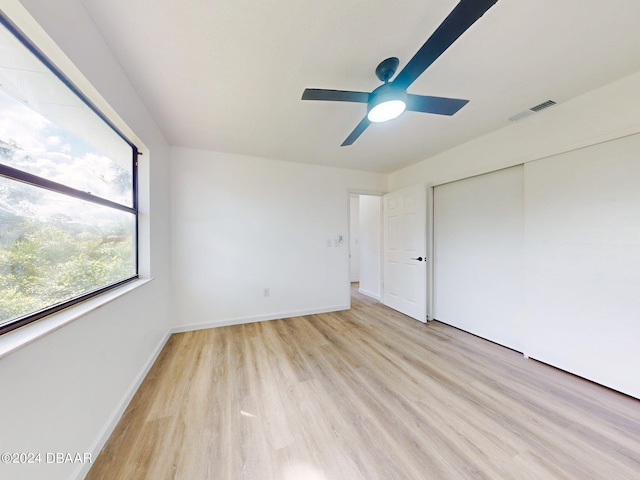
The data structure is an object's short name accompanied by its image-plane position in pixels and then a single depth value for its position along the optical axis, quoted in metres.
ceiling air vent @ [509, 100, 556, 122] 1.90
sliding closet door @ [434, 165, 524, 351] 2.36
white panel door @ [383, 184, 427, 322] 3.12
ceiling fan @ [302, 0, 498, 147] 0.96
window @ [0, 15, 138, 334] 0.86
